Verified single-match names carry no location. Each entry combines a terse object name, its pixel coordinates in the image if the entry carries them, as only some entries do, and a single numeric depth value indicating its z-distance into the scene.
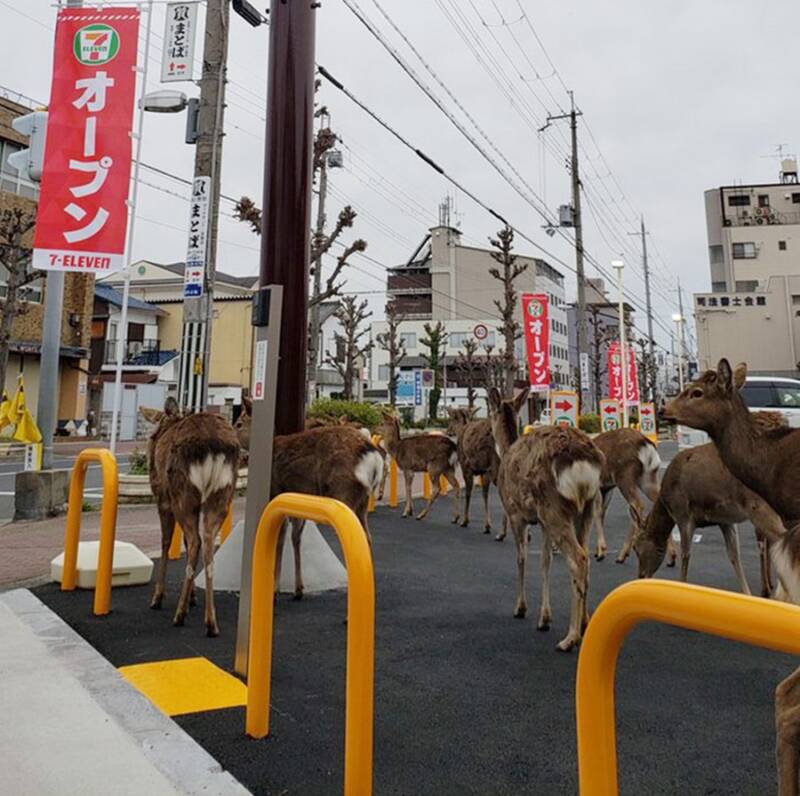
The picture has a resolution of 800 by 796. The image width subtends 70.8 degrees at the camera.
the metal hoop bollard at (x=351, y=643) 2.04
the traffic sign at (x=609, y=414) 19.03
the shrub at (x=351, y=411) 15.63
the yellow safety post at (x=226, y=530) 6.04
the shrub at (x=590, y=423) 26.55
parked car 13.72
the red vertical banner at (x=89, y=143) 6.65
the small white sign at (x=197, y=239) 6.61
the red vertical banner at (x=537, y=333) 16.12
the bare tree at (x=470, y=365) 41.16
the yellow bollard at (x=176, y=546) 6.17
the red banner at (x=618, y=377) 23.28
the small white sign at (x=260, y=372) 3.48
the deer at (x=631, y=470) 6.92
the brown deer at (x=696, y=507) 4.82
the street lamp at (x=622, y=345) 19.85
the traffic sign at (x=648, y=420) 20.28
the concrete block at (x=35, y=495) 8.15
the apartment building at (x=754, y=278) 39.38
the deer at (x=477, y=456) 9.17
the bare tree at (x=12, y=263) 20.38
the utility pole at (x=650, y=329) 42.64
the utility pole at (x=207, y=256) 6.75
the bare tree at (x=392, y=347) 37.22
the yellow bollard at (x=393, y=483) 11.32
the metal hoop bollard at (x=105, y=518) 4.25
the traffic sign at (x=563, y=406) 13.11
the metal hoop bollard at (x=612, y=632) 1.30
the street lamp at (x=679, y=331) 33.56
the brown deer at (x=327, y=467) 4.66
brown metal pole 4.97
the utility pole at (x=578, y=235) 23.12
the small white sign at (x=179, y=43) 7.32
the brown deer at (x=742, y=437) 3.74
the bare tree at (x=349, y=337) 30.34
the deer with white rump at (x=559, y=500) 3.95
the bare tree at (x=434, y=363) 42.85
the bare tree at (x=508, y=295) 23.72
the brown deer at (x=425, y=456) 10.23
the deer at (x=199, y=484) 4.15
